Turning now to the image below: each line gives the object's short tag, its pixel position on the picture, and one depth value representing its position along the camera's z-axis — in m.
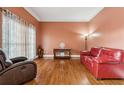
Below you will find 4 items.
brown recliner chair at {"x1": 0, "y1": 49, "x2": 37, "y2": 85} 1.66
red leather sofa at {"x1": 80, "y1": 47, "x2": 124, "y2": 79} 2.23
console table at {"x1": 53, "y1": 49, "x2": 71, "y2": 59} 5.53
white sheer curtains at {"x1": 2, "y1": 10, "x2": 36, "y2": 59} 2.48
